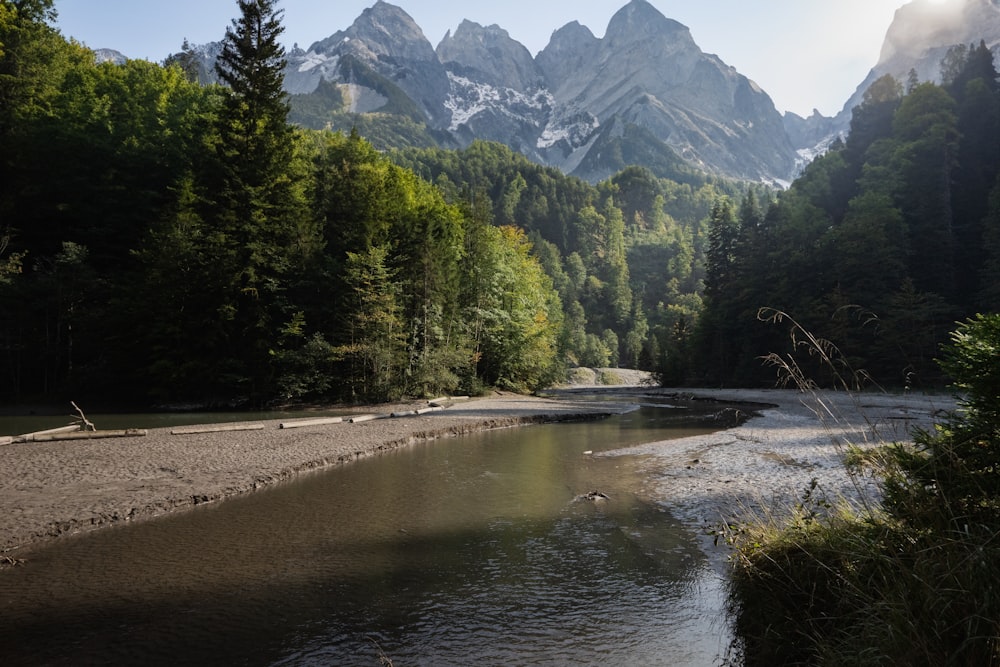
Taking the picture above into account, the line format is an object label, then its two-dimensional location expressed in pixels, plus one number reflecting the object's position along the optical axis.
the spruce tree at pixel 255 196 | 32.75
